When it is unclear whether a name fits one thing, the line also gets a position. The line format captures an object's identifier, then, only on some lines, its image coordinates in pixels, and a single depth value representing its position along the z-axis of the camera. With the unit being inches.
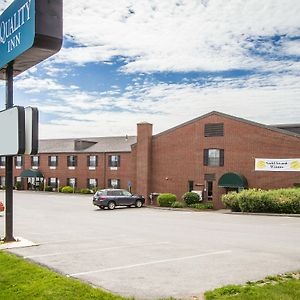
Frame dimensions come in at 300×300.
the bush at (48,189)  2472.9
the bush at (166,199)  1545.3
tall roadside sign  410.9
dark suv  1366.9
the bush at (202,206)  1481.8
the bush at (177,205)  1498.5
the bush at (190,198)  1534.7
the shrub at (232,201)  1297.2
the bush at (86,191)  2253.9
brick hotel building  1430.9
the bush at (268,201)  1173.7
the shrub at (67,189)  2343.8
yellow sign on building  1374.3
